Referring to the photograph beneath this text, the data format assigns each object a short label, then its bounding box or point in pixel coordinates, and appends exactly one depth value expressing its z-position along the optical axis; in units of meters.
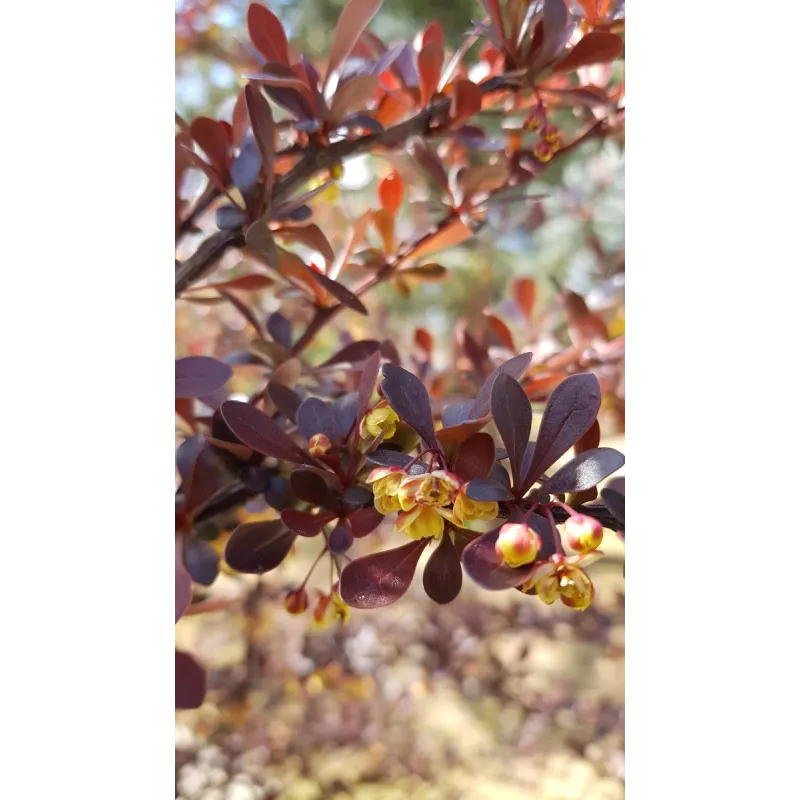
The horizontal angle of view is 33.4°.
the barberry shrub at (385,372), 0.19
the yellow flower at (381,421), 0.20
